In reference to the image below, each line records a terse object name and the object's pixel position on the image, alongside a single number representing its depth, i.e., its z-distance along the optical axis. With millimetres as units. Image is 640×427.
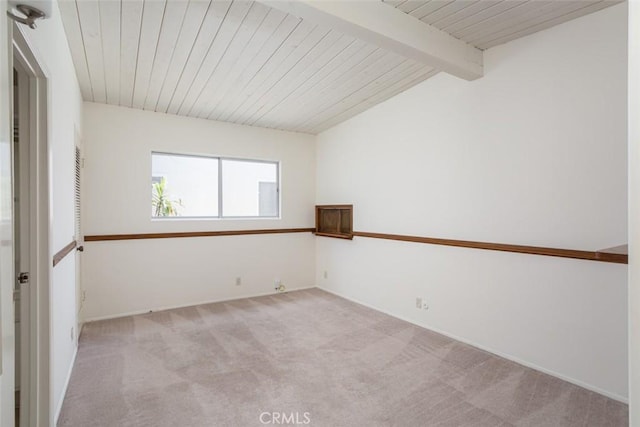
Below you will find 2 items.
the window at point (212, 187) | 4133
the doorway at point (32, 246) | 1658
